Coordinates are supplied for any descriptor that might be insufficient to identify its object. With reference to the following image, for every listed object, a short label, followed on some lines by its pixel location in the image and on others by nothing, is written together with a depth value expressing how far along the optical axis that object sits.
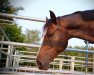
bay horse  2.95
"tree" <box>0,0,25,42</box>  10.49
